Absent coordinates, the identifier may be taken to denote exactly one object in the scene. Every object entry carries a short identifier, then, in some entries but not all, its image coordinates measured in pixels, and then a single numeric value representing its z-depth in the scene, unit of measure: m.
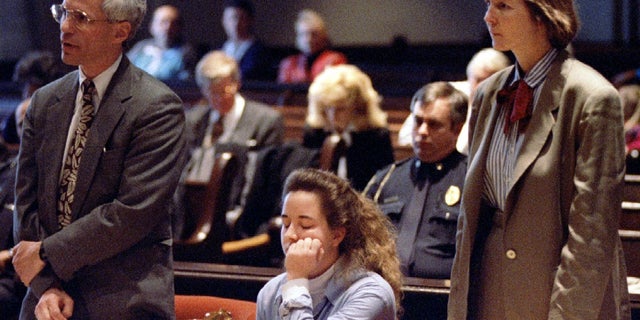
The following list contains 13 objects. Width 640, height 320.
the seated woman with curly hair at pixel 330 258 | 4.93
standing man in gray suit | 5.04
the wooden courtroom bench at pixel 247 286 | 6.45
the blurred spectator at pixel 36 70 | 10.65
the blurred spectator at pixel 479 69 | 9.59
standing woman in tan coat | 4.47
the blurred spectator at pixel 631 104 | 12.48
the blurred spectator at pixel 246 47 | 15.89
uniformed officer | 7.54
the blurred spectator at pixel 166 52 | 16.17
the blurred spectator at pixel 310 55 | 15.02
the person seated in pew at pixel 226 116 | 11.65
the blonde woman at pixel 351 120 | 10.18
